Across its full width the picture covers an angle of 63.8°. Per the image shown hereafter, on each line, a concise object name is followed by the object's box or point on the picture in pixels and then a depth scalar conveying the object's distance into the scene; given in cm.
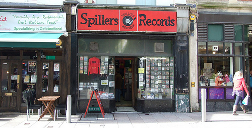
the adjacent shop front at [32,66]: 829
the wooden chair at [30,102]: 731
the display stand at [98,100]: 779
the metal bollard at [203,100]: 692
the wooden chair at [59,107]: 749
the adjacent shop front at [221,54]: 912
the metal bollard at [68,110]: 684
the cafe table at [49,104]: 720
